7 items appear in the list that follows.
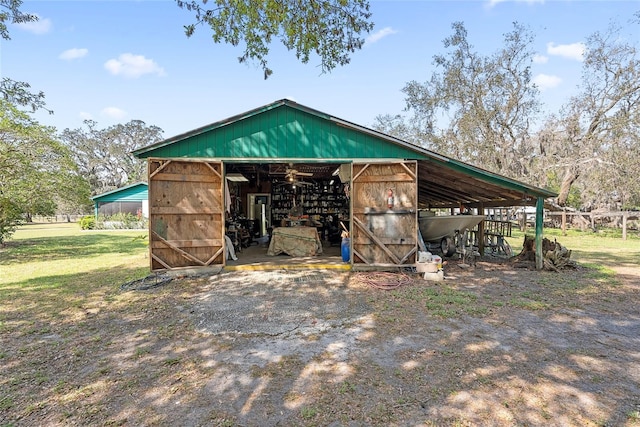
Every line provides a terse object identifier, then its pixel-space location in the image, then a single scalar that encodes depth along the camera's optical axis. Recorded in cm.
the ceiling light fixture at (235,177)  1007
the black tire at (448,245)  955
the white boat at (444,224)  862
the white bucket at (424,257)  697
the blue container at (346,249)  782
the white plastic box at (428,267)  686
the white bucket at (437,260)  695
